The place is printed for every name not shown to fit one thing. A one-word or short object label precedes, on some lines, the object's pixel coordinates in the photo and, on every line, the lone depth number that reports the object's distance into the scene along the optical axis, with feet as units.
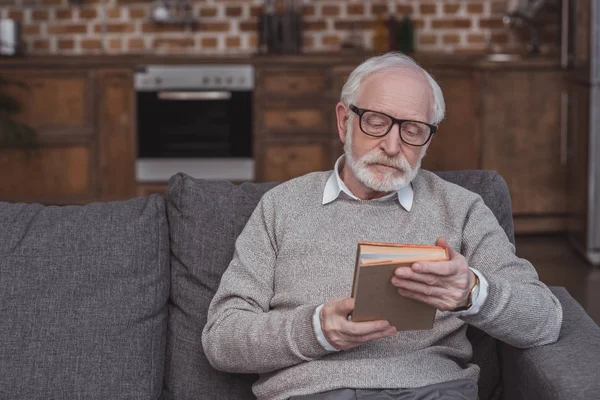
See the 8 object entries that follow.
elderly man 5.81
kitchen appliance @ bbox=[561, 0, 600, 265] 16.03
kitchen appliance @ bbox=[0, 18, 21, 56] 20.21
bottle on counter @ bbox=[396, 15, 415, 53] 20.11
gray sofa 6.45
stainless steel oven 19.07
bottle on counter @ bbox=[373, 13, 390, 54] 20.27
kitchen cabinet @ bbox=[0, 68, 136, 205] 19.48
